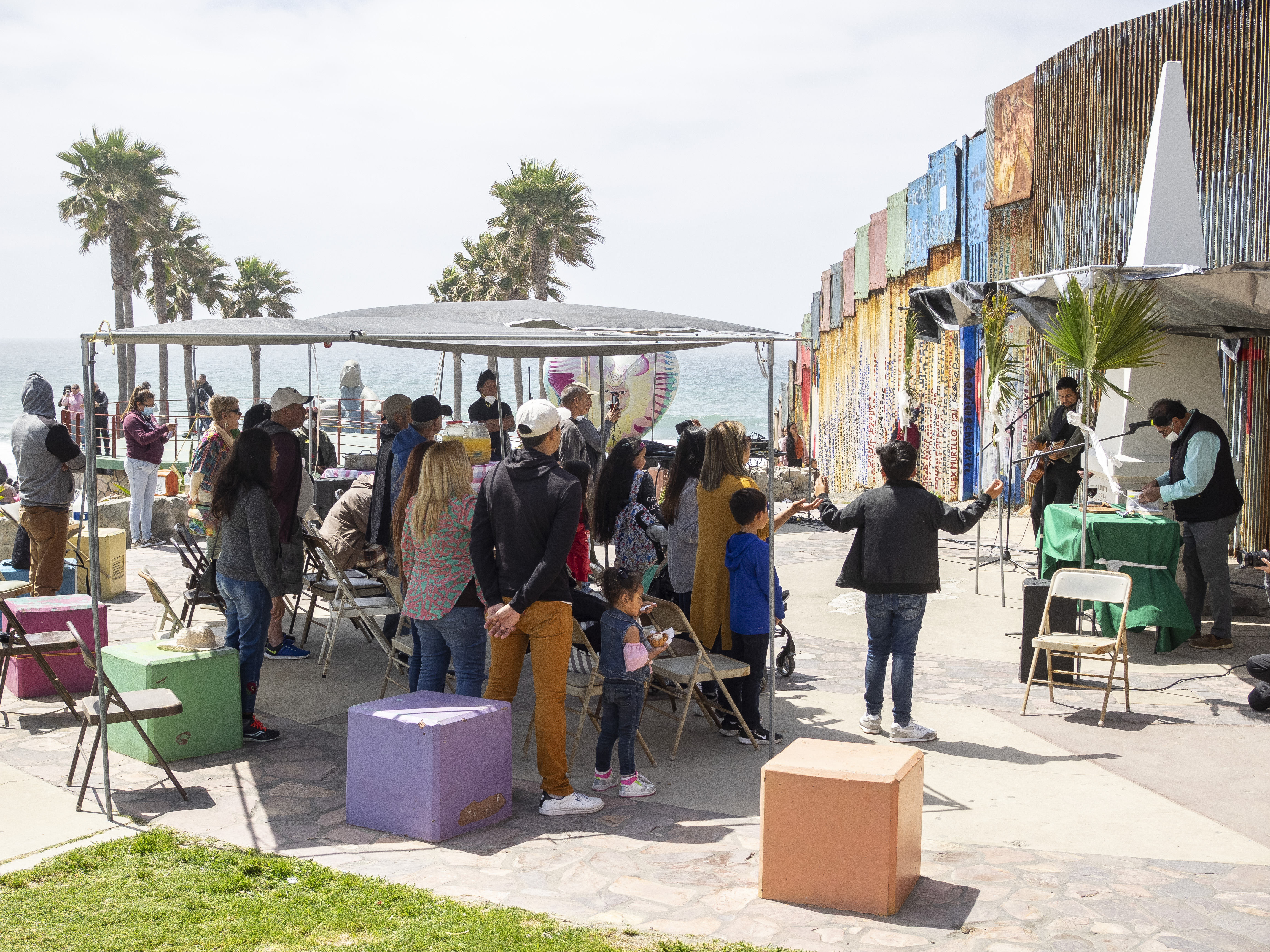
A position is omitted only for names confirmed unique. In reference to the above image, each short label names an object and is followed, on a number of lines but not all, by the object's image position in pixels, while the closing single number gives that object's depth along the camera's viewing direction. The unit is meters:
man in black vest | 8.10
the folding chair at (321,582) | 7.52
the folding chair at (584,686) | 5.61
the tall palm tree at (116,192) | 36.47
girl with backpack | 6.47
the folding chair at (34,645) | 5.88
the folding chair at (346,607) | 7.13
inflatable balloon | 25.33
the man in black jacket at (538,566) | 4.91
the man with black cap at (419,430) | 6.75
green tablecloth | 8.08
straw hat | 5.82
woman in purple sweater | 13.03
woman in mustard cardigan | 6.18
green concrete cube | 5.67
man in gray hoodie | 8.02
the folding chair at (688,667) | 5.81
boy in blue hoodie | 5.98
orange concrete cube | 4.02
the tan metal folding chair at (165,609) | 6.71
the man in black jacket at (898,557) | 6.01
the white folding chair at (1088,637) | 6.65
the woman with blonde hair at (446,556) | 5.33
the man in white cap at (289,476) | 6.30
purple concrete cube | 4.74
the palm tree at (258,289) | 47.78
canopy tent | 5.25
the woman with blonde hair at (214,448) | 7.90
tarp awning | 8.23
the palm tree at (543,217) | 37.50
